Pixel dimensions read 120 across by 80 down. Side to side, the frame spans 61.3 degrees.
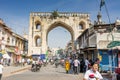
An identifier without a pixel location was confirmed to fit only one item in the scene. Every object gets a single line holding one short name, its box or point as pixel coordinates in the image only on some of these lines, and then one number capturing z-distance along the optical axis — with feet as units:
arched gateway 85.75
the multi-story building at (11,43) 54.47
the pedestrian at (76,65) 31.81
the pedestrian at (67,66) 34.62
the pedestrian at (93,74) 8.48
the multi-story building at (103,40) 31.06
